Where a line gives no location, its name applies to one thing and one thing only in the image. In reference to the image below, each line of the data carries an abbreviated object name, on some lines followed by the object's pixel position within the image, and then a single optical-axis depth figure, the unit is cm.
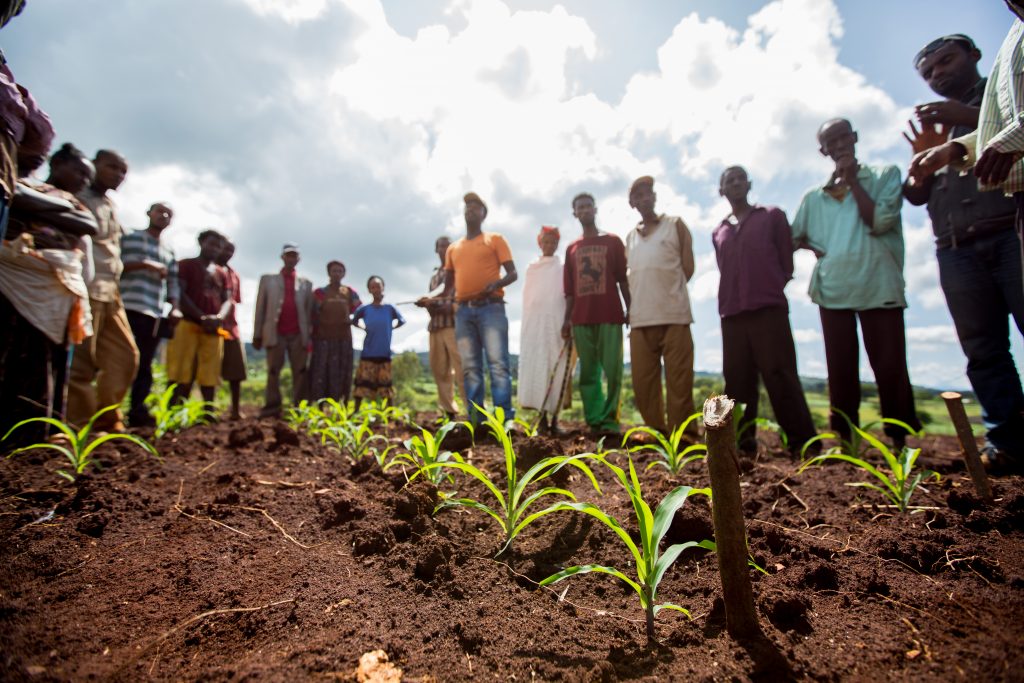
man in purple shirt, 325
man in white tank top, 360
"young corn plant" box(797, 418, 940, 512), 195
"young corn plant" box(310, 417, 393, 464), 318
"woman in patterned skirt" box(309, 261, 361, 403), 612
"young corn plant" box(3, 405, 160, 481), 224
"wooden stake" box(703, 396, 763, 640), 116
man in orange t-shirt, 425
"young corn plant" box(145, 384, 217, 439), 368
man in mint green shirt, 305
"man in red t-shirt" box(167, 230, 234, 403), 482
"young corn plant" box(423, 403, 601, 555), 162
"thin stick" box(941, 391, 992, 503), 179
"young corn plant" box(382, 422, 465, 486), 221
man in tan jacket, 598
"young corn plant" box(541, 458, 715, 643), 126
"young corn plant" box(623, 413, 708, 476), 249
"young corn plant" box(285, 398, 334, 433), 420
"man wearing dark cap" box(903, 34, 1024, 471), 238
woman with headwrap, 449
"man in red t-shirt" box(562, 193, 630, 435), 395
